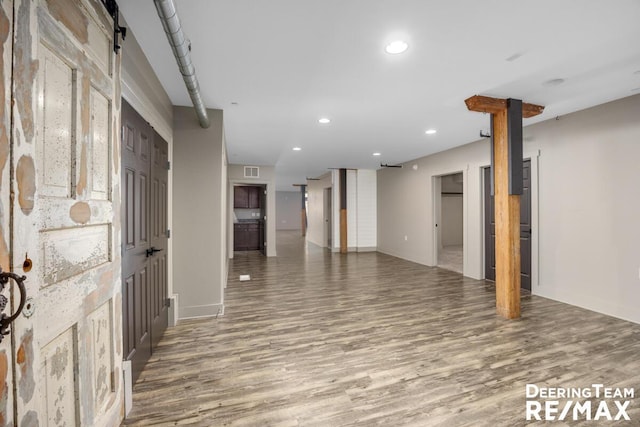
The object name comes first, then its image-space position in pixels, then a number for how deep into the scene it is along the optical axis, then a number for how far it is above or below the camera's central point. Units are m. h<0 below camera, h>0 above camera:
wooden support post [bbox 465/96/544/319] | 3.24 +0.33
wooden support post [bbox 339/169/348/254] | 8.35 +0.23
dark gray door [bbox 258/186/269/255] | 7.79 -0.21
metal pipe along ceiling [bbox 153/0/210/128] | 1.40 +1.08
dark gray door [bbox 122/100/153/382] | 1.88 -0.16
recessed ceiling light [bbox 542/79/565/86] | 2.73 +1.34
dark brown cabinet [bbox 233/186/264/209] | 9.02 +0.61
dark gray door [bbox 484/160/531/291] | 4.30 -0.25
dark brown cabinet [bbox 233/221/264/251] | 8.80 -0.69
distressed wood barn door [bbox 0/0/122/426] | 0.88 +0.02
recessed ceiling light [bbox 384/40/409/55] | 2.06 +1.31
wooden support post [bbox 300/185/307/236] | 13.70 +0.04
